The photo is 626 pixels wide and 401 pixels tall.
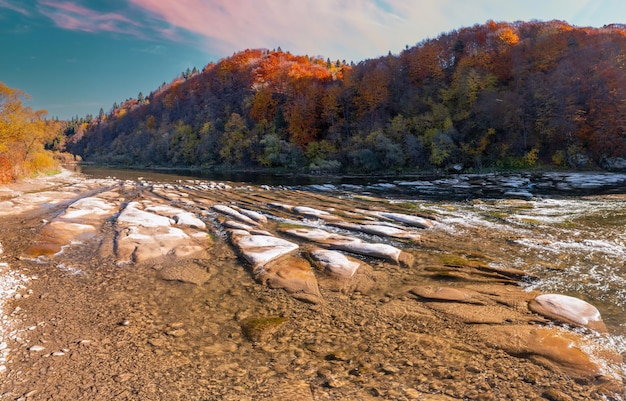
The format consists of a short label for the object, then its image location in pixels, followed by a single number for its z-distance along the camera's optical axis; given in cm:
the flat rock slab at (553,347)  424
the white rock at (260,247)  846
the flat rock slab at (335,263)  771
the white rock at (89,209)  1360
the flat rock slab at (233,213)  1360
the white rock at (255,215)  1378
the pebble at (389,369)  423
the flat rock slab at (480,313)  551
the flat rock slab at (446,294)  633
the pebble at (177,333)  507
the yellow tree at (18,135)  2775
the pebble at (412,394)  371
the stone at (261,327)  507
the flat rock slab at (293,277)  663
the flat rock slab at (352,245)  880
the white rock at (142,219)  1213
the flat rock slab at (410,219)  1292
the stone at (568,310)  529
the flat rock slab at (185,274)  734
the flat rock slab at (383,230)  1108
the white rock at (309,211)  1495
